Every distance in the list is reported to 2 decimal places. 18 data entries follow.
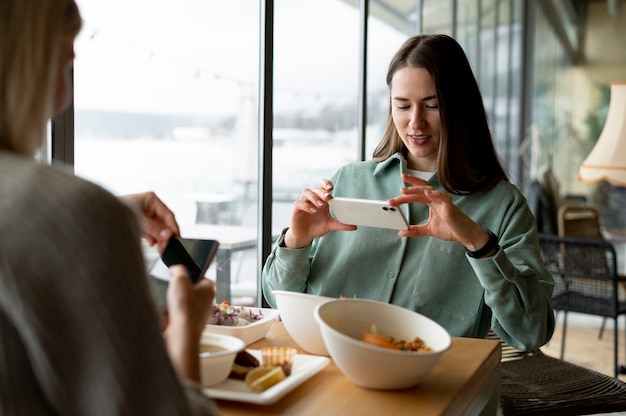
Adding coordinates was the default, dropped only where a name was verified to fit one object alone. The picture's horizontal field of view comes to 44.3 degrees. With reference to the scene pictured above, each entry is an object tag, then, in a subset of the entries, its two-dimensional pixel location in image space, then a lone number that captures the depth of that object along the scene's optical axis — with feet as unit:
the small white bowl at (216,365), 3.98
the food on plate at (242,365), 4.20
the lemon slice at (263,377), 3.99
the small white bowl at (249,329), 4.98
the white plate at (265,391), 3.84
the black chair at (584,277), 13.35
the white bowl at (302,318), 4.73
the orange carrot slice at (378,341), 4.13
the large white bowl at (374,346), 4.00
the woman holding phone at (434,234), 5.90
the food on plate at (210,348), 4.33
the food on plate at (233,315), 5.15
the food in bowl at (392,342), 4.15
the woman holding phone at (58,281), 2.38
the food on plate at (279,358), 4.34
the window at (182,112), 6.31
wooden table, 3.90
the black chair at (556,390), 7.01
